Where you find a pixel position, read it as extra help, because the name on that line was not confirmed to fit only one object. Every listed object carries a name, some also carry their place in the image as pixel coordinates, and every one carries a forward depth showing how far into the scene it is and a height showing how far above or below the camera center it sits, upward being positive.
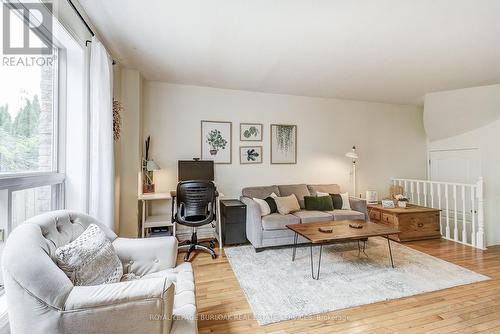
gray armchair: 0.99 -0.56
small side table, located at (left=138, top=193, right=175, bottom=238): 3.31 -0.72
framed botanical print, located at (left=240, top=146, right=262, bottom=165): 4.22 +0.26
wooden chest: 3.78 -0.86
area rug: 2.08 -1.15
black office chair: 3.03 -0.45
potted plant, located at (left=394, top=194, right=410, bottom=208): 4.14 -0.56
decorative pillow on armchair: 1.25 -0.51
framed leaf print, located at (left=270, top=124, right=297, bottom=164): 4.38 +0.47
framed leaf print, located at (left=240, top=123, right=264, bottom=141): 4.22 +0.68
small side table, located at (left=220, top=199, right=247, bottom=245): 3.55 -0.80
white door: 4.29 +0.06
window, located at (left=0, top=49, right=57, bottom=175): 1.43 +0.36
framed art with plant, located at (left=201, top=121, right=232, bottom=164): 4.04 +0.48
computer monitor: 3.62 -0.01
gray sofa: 3.30 -0.69
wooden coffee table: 2.54 -0.72
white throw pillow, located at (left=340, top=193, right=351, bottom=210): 3.91 -0.56
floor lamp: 4.79 -0.11
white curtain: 2.23 +0.33
